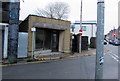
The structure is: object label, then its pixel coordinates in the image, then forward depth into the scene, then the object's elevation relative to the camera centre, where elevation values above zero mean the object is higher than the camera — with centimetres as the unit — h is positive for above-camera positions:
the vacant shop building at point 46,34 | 1339 +37
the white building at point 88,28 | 4539 +293
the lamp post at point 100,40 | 266 -6
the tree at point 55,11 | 4472 +810
